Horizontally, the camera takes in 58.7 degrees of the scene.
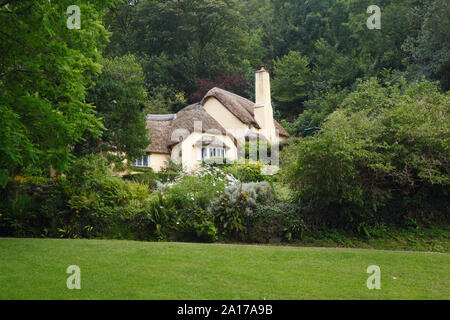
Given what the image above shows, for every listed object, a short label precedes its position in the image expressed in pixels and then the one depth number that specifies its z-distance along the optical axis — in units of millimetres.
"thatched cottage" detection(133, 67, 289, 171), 30531
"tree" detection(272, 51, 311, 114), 43094
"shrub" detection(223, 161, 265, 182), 16531
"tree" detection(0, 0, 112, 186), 7504
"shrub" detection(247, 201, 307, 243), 10242
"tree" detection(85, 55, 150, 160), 21578
